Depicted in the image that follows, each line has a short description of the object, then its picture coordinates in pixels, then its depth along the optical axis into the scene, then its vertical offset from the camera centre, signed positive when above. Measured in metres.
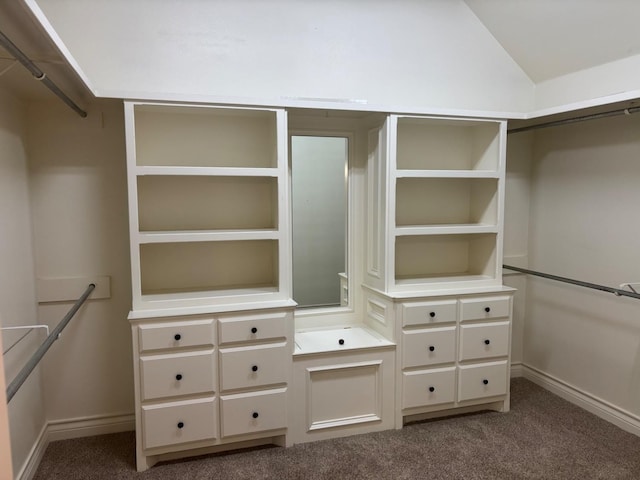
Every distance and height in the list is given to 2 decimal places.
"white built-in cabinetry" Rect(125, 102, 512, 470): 2.34 -0.43
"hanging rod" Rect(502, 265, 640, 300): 2.37 -0.39
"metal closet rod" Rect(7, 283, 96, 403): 1.57 -0.54
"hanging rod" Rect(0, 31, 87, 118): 1.41 +0.57
